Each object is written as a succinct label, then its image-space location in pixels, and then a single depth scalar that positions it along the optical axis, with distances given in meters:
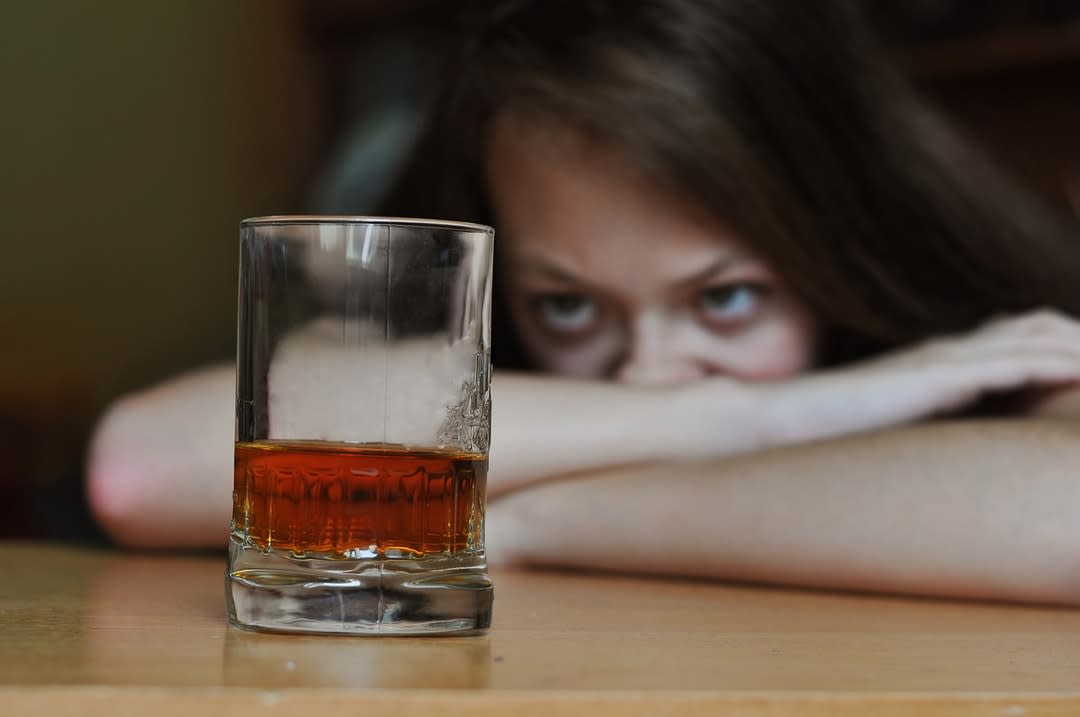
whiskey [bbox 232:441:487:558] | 0.80
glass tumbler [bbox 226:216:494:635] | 0.79
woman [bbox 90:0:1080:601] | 1.01
